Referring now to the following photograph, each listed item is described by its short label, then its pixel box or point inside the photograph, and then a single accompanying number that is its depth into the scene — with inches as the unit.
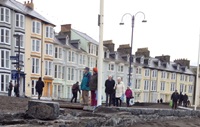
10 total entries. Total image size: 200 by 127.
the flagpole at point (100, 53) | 373.6
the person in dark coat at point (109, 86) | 476.7
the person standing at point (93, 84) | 409.7
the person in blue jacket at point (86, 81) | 434.5
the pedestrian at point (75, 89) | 832.3
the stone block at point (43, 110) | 230.1
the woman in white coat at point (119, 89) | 558.6
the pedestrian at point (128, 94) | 679.7
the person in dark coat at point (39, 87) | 762.1
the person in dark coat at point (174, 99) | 861.0
